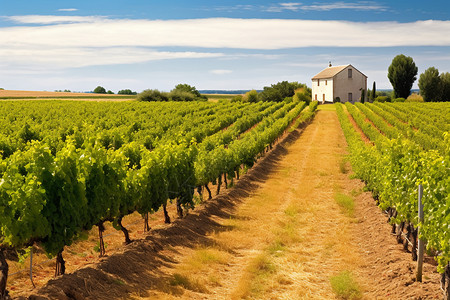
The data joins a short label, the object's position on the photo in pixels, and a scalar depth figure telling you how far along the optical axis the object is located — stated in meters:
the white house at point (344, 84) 90.75
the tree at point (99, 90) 156.50
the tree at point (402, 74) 99.25
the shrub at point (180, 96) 91.12
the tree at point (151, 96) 88.38
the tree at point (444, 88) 96.69
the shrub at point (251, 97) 95.69
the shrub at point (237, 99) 93.62
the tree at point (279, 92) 100.75
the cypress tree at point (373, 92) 93.99
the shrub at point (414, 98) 94.40
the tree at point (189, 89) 101.01
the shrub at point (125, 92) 153.62
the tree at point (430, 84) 96.31
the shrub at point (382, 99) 88.38
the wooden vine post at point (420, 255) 10.01
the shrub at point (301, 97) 89.14
